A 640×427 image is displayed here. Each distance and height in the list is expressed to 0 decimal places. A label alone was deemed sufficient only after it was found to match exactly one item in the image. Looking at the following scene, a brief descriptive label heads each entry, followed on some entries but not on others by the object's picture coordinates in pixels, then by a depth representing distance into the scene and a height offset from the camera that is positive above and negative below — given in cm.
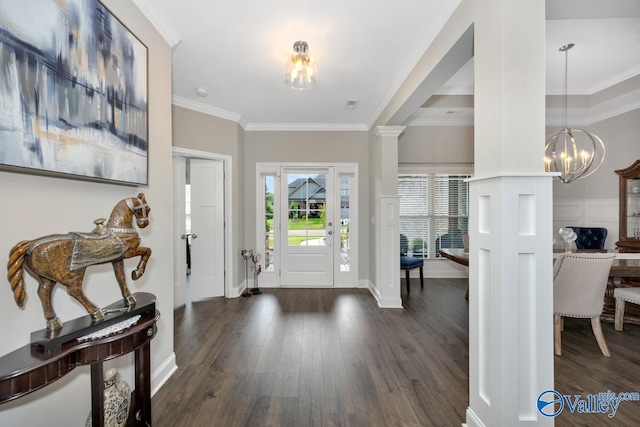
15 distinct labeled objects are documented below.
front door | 462 -26
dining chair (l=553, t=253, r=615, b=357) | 231 -66
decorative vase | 122 -85
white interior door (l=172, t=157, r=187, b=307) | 368 -24
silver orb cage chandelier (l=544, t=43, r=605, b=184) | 337 +62
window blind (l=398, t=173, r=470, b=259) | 523 -3
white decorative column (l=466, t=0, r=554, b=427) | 131 -7
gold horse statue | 99 -18
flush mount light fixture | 222 +112
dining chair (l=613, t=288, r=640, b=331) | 265 -86
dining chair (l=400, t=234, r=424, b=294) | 435 -83
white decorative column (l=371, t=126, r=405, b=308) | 371 -18
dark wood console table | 90 -55
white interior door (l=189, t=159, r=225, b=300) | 401 -24
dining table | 258 -60
